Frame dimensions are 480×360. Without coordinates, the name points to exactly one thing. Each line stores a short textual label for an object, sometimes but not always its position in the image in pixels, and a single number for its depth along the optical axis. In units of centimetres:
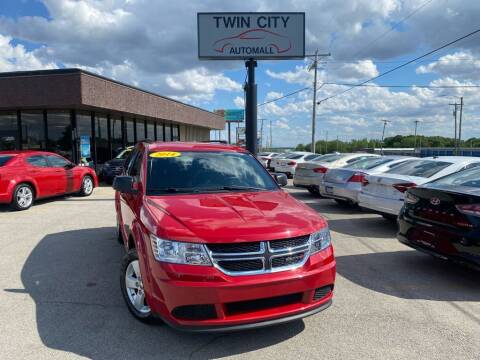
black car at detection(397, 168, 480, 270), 469
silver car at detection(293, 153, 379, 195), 1291
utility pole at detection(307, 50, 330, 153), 3834
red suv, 309
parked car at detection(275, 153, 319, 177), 2080
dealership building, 1538
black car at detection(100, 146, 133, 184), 1695
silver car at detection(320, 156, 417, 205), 1002
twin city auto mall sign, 1797
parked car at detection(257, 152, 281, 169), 2490
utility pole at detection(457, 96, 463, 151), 6938
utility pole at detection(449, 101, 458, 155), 7188
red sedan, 1005
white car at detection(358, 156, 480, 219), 771
